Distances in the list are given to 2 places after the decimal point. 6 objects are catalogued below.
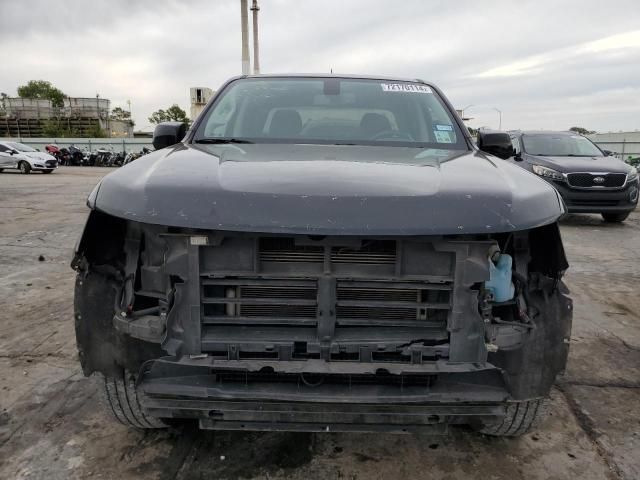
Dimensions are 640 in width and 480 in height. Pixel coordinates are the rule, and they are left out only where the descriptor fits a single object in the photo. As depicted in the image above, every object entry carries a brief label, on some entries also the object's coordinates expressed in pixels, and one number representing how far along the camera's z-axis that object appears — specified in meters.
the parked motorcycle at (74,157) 33.81
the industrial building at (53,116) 62.88
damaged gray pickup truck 1.77
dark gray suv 8.94
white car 22.34
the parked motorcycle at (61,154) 33.88
